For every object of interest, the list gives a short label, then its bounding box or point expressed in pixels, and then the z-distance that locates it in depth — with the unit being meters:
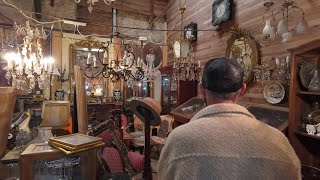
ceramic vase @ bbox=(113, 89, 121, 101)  6.96
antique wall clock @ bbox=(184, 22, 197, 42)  5.28
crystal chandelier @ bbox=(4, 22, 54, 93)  3.52
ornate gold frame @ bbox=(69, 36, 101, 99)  6.55
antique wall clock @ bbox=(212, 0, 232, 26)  4.04
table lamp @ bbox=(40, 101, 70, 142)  2.29
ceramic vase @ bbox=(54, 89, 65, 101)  6.25
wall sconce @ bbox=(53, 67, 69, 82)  6.47
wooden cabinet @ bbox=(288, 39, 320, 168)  2.32
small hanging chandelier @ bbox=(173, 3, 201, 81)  4.44
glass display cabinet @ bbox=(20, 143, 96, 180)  1.41
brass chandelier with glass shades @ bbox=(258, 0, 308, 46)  2.46
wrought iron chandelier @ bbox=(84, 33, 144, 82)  3.49
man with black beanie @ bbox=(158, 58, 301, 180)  0.89
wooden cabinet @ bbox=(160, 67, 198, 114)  5.23
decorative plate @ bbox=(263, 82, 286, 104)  2.91
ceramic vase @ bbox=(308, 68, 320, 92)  2.22
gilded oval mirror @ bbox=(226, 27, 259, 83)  3.43
